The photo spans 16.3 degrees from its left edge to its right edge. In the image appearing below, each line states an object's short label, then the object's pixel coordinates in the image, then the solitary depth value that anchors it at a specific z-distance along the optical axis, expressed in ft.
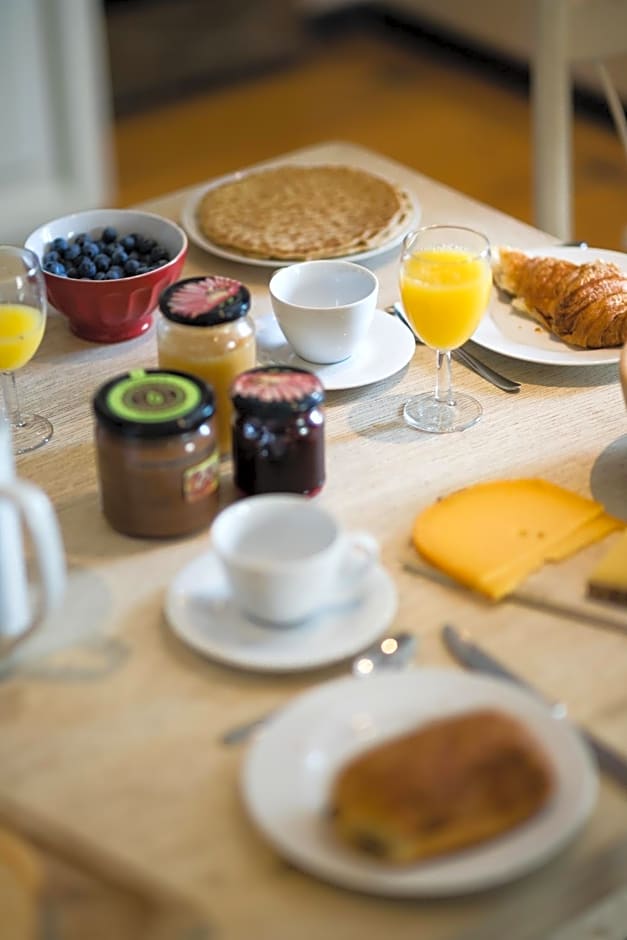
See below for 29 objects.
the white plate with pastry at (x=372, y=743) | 4.36
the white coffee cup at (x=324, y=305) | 5.73
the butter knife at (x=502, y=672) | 4.59
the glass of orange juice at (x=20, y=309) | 5.51
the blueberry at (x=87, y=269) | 5.94
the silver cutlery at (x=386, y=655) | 4.82
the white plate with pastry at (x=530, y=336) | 5.84
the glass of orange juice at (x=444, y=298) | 5.60
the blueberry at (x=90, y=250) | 6.00
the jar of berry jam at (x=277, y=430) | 5.18
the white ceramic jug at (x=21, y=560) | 4.64
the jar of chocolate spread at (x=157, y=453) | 5.06
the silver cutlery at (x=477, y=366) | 5.84
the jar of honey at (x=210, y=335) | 5.41
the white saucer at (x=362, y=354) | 5.80
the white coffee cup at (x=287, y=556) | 4.78
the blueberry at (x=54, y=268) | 5.94
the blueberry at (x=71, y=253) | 6.01
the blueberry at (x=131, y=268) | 5.96
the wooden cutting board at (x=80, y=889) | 4.34
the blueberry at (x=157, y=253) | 6.06
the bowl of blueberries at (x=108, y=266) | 5.91
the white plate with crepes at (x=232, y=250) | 6.36
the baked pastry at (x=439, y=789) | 4.37
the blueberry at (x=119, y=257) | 6.01
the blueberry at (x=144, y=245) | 6.10
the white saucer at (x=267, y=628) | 4.82
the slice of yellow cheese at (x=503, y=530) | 5.07
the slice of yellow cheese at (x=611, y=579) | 5.00
